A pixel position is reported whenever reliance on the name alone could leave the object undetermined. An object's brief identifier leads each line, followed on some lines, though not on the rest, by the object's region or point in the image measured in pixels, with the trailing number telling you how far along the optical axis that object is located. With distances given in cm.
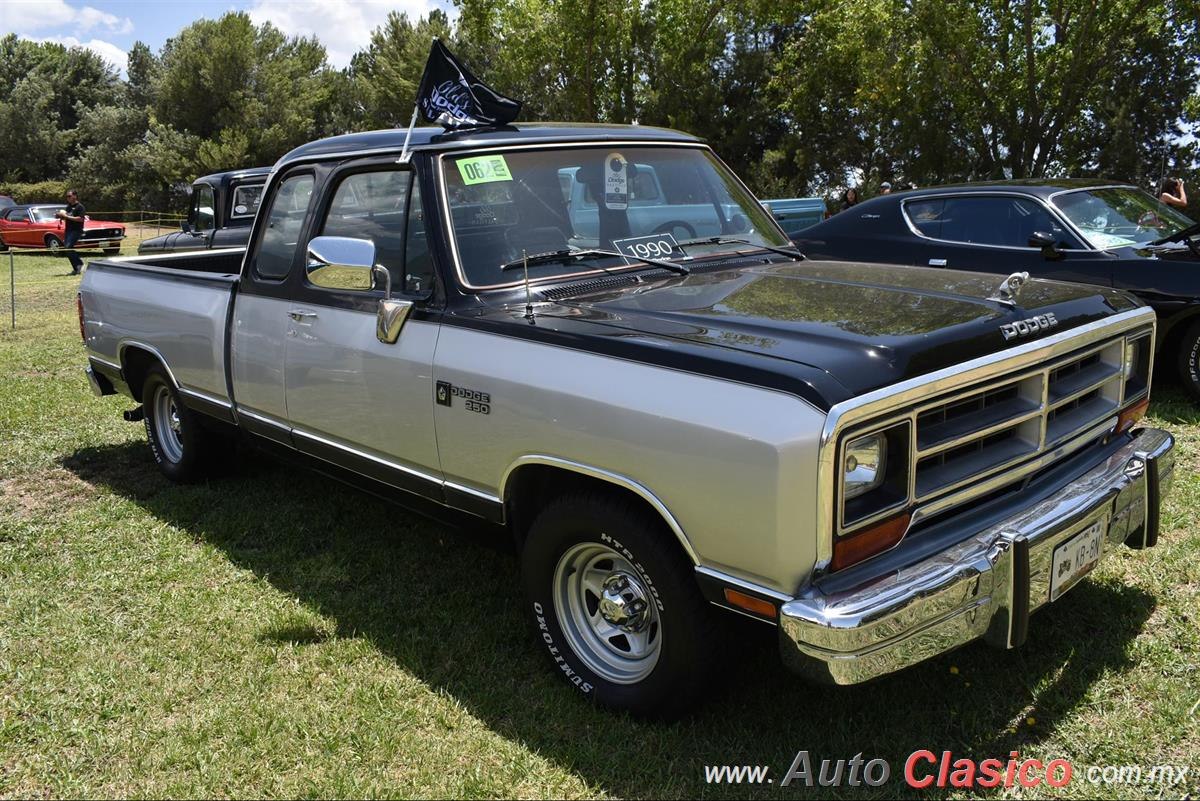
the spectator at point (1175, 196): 930
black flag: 396
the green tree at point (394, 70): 4612
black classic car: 659
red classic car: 2556
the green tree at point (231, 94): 4434
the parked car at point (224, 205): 1495
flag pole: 385
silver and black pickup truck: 260
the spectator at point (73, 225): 2159
